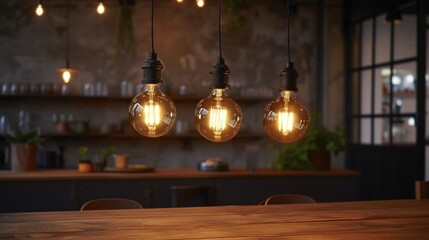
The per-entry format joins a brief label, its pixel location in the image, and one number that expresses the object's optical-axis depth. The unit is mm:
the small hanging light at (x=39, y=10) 3253
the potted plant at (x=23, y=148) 5040
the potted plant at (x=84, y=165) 5133
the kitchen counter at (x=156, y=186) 4863
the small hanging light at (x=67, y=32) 7270
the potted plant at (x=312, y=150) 5387
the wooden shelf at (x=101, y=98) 6980
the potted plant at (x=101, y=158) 5250
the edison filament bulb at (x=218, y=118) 2203
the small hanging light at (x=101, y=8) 3807
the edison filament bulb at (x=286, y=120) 2285
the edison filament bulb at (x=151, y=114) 2191
